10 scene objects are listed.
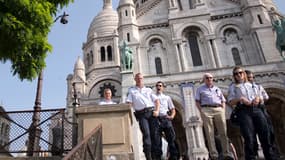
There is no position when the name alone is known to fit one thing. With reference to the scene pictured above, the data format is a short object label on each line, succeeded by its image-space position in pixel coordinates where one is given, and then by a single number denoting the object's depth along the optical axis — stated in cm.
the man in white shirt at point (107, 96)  448
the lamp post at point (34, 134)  486
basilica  1315
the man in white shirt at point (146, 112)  386
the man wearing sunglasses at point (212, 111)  420
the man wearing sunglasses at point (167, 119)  404
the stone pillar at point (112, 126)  358
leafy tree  400
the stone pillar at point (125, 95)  1131
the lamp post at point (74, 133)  446
